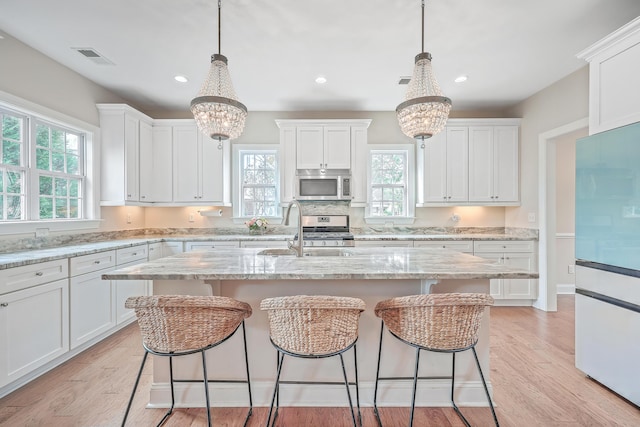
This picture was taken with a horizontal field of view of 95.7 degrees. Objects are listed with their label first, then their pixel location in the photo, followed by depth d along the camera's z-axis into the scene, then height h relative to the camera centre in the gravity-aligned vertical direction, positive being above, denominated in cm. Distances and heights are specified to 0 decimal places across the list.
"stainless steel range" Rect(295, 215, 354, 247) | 413 -20
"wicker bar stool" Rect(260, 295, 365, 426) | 131 -52
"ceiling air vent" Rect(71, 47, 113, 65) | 274 +154
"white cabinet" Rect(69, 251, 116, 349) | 249 -80
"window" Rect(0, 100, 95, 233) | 258 +40
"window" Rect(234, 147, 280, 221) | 446 +42
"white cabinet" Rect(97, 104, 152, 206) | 354 +72
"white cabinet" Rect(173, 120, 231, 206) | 416 +63
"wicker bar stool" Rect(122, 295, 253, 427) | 134 -53
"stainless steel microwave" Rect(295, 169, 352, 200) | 400 +38
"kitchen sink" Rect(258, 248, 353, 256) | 222 -32
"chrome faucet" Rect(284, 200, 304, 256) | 201 -21
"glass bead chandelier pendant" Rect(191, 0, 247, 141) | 174 +64
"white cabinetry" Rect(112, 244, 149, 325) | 303 -81
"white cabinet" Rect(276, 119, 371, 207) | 412 +93
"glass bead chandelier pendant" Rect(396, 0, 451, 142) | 174 +64
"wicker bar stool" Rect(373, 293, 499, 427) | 136 -52
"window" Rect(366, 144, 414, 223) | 445 +45
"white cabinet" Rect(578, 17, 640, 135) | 187 +91
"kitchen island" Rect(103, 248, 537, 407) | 183 -97
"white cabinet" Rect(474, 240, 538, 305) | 378 -61
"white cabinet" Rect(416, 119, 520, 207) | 412 +68
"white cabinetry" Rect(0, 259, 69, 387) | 196 -79
